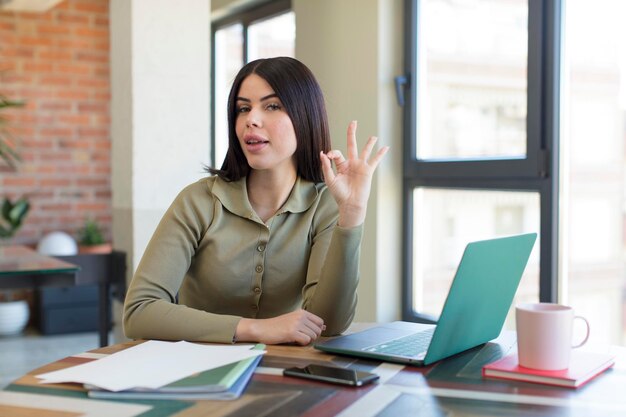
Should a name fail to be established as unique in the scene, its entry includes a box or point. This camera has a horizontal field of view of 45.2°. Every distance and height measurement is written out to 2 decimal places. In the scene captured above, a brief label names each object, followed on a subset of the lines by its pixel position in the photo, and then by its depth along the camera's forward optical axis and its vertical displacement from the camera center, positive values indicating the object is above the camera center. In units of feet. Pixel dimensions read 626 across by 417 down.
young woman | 5.06 -0.25
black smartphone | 3.43 -0.88
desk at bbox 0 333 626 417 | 3.06 -0.91
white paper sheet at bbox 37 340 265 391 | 3.33 -0.85
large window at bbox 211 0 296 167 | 13.30 +2.74
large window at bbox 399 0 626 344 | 8.32 +0.63
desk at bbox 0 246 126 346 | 7.78 -0.97
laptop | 3.65 -0.68
